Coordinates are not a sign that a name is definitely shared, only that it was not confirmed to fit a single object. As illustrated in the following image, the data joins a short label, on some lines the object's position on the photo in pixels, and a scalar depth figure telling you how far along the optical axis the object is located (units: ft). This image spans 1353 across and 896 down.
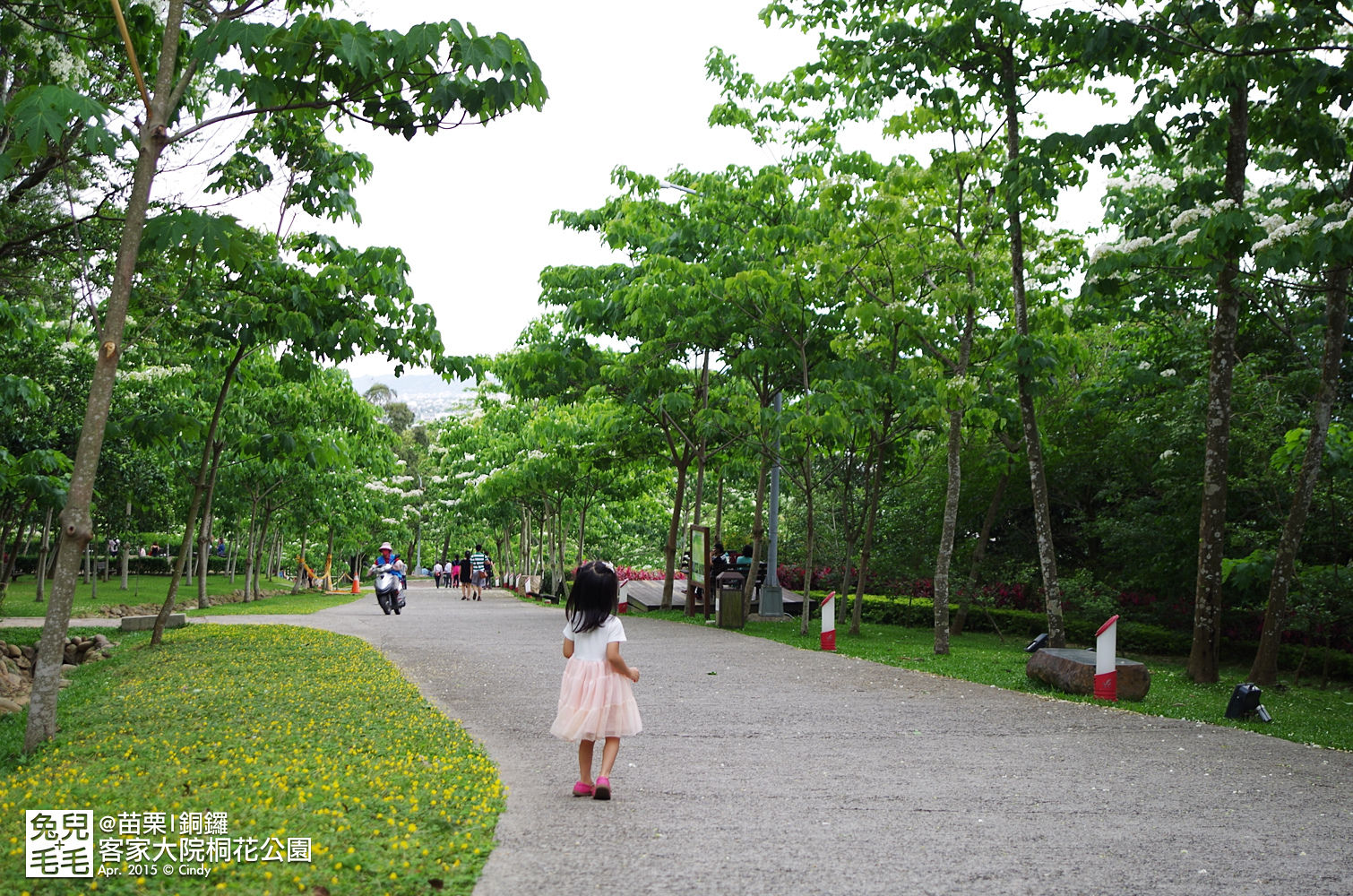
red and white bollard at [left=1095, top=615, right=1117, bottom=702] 36.96
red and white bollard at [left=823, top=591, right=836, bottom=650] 52.65
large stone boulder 37.37
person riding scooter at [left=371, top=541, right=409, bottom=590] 91.45
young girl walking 21.03
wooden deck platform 94.02
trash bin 67.87
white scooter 87.66
